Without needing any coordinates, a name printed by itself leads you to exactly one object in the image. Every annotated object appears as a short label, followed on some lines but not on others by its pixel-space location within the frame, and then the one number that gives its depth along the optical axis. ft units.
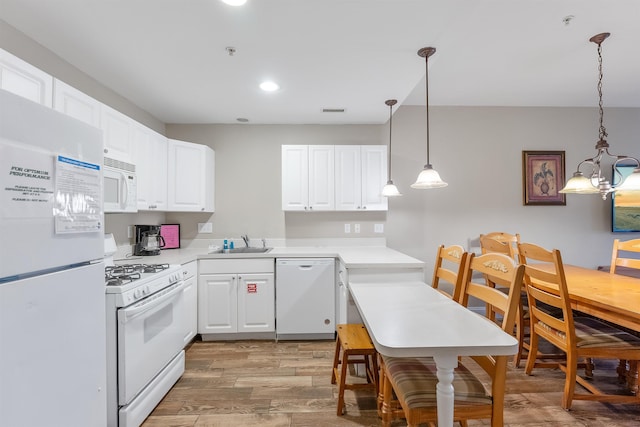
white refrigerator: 3.03
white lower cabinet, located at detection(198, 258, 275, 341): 9.16
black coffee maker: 9.04
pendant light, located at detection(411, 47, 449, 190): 6.41
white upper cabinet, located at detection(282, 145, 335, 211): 10.30
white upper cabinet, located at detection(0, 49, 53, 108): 4.38
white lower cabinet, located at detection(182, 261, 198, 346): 8.11
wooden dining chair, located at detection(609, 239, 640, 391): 6.50
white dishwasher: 9.20
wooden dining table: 5.17
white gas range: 5.05
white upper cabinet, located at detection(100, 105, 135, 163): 6.88
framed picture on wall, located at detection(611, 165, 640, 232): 11.34
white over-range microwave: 6.54
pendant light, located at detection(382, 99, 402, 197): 8.91
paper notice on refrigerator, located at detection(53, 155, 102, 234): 3.59
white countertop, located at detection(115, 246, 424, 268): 7.11
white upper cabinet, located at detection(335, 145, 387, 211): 10.41
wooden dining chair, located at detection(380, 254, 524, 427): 3.81
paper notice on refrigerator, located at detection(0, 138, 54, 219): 2.98
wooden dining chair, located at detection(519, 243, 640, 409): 5.77
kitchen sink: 10.46
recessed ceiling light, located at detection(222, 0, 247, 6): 4.92
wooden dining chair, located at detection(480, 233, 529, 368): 7.43
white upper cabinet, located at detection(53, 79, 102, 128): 5.44
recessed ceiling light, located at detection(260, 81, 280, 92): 7.93
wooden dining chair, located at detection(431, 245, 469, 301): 5.31
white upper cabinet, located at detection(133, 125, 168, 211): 8.29
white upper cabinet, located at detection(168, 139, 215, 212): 9.90
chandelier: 6.92
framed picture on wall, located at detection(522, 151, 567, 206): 11.43
